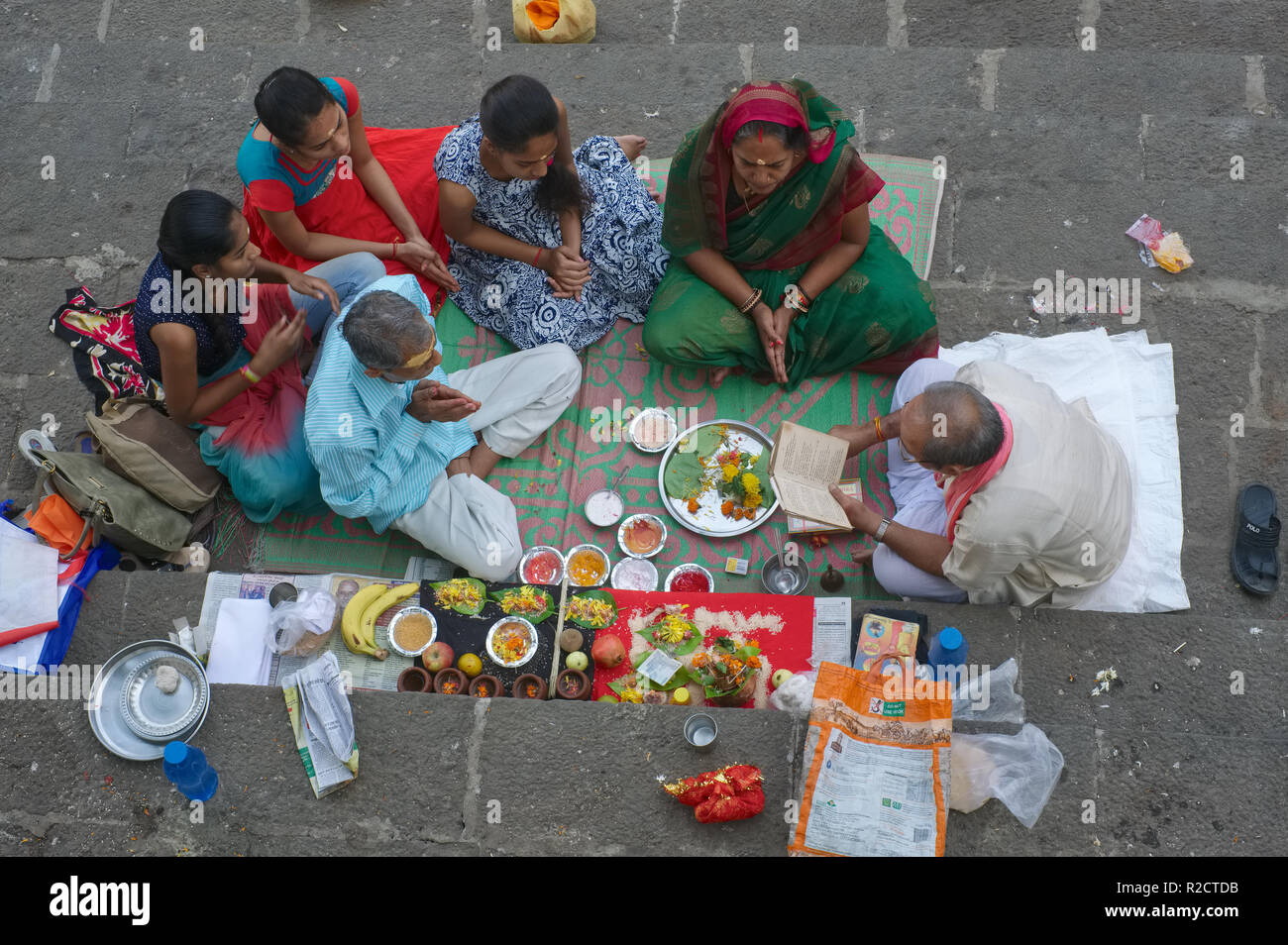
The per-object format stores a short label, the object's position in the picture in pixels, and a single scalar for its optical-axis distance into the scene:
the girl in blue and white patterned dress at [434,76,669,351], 4.32
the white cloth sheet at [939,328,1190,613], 3.93
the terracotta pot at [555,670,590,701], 3.71
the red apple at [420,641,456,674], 3.74
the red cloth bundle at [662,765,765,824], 3.11
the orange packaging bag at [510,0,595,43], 5.50
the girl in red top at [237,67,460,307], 3.87
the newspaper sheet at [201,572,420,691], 3.76
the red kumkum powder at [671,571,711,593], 4.10
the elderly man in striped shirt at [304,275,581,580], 3.64
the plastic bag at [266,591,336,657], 3.67
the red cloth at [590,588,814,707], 3.77
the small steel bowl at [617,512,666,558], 4.21
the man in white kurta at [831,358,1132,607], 3.46
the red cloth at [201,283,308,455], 4.16
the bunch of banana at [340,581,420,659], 3.74
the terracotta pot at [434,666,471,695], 3.75
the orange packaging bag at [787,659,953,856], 3.04
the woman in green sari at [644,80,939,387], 4.06
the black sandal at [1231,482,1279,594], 4.01
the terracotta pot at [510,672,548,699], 3.74
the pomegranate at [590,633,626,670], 3.72
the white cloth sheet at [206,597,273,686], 3.70
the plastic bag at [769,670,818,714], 3.45
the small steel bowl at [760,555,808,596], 4.06
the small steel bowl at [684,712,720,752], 3.22
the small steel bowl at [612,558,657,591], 4.17
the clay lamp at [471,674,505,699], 3.72
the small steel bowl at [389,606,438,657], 3.78
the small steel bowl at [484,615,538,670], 3.78
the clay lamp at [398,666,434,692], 3.74
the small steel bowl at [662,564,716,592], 4.11
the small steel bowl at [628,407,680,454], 4.43
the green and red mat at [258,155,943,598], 4.26
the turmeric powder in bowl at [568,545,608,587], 4.17
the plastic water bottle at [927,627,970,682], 3.38
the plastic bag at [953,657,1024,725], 3.41
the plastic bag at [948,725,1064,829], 3.07
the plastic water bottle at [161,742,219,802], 3.03
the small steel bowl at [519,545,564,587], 4.16
